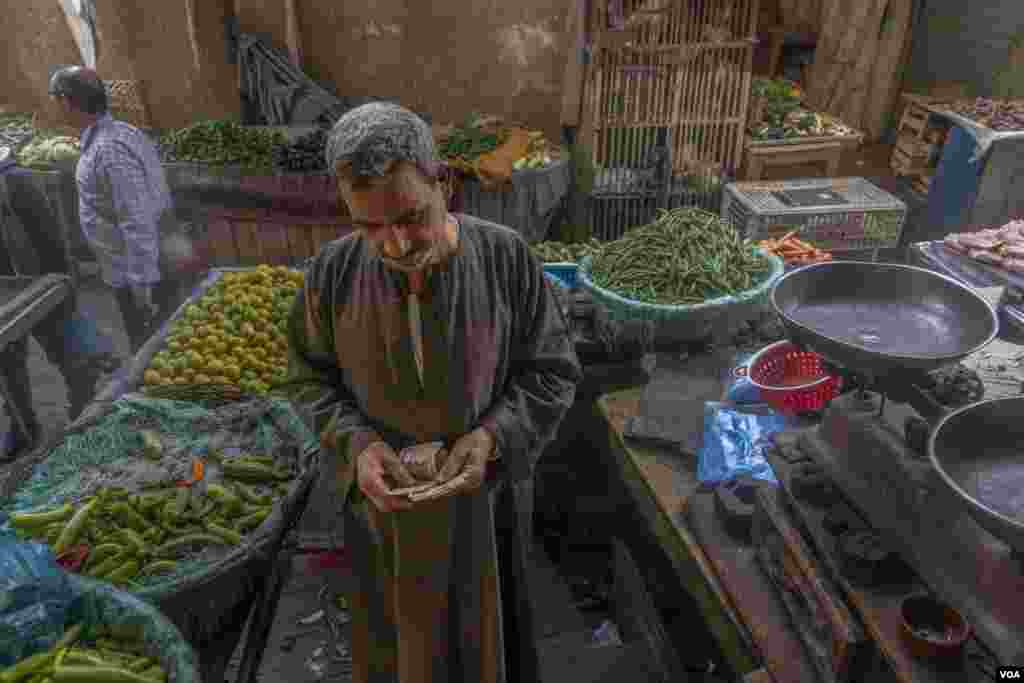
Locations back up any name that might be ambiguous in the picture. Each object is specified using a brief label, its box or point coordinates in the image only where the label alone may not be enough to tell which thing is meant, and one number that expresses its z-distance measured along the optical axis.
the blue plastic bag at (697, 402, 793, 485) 2.95
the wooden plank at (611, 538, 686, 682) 3.05
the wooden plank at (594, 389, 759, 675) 2.54
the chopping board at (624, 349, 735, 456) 3.30
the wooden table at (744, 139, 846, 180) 7.31
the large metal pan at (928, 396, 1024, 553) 1.81
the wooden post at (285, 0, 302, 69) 7.72
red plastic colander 3.15
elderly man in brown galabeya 2.20
